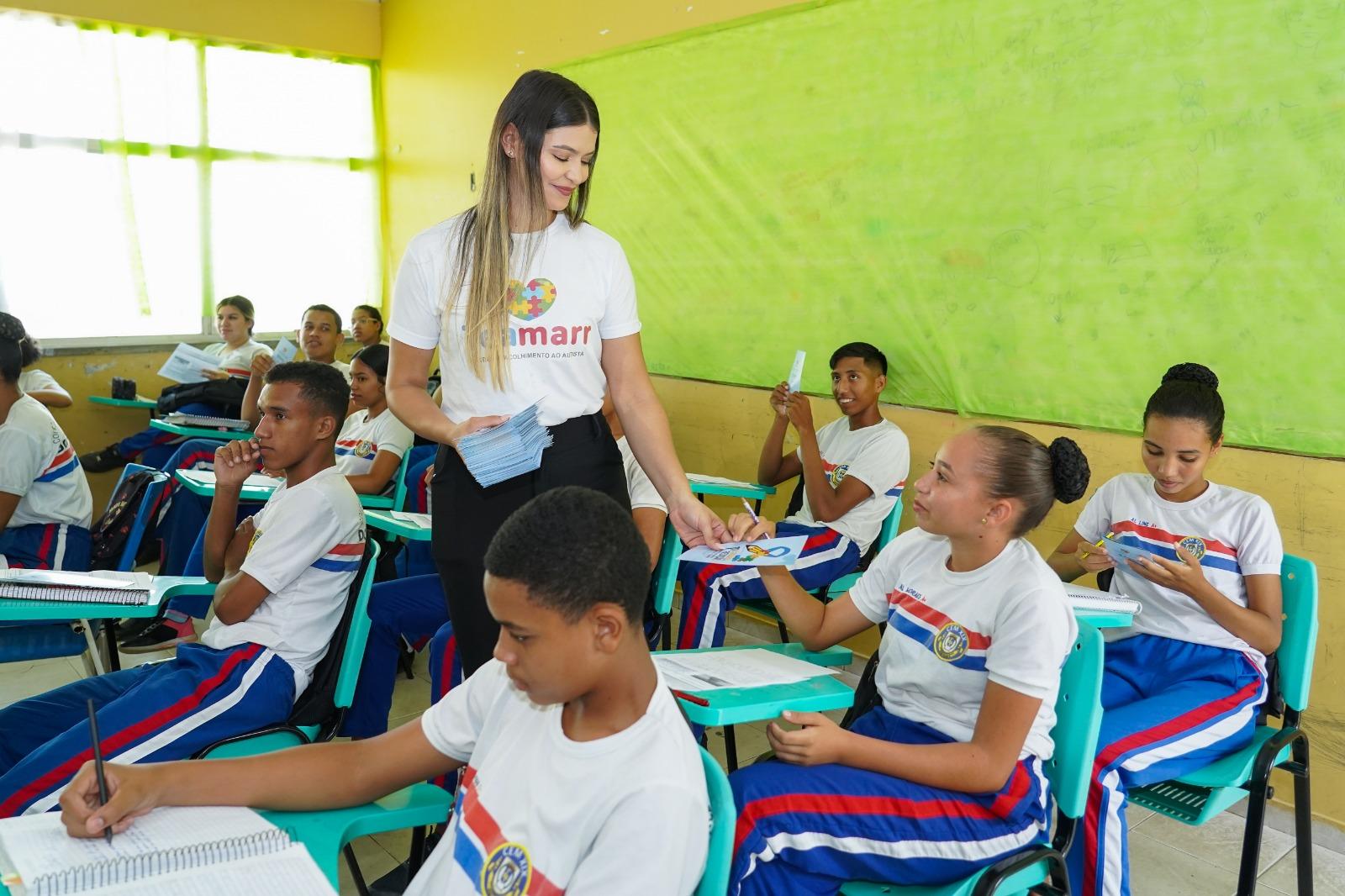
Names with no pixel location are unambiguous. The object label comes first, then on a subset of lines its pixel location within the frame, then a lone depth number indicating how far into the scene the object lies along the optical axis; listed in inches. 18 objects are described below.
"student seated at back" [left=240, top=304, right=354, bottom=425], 215.2
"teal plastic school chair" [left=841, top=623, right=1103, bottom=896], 59.2
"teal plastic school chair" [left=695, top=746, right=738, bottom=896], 41.0
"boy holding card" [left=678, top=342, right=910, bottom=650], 123.0
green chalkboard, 104.0
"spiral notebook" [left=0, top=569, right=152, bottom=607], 78.3
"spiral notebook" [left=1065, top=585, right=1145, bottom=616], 79.5
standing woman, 69.2
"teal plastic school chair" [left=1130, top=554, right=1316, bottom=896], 76.2
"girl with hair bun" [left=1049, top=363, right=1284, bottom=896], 75.7
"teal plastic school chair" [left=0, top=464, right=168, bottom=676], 97.1
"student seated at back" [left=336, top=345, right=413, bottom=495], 150.8
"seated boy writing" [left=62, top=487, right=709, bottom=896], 39.1
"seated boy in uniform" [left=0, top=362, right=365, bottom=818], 69.1
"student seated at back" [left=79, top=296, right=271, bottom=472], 213.0
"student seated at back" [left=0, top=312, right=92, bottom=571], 111.7
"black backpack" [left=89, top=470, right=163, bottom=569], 119.5
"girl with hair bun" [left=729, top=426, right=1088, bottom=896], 56.6
